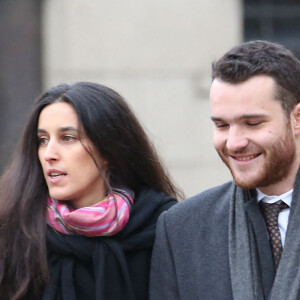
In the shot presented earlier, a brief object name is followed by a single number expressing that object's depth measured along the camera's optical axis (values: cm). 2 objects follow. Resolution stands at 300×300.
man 627
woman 720
